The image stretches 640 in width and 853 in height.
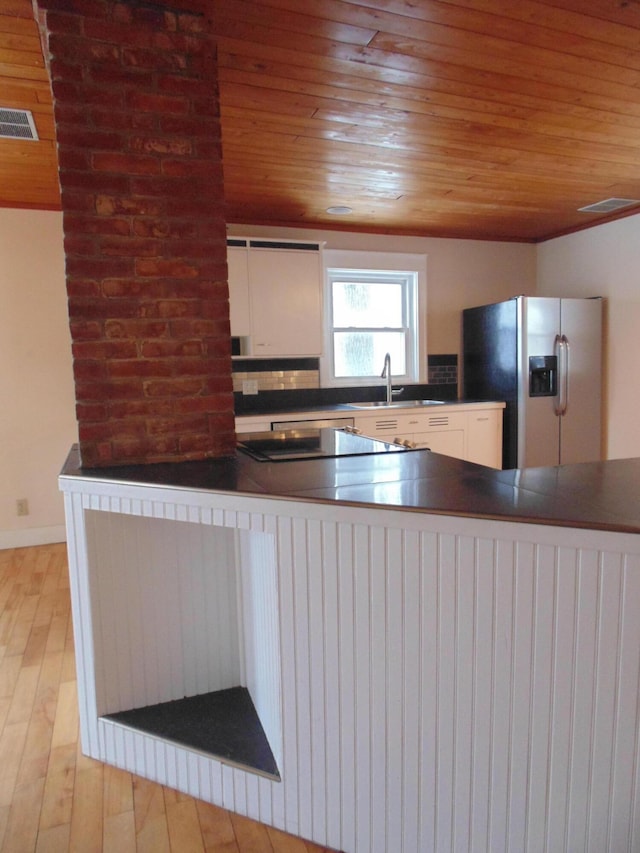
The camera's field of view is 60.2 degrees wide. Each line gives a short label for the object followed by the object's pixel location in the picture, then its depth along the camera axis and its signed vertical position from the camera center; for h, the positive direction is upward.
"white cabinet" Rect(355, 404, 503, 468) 4.07 -0.49
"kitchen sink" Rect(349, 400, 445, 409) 4.28 -0.30
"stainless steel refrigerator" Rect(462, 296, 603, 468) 4.21 -0.09
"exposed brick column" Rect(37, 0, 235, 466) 1.62 +0.46
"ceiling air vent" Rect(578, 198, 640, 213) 3.99 +1.16
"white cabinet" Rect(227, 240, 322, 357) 3.96 +0.52
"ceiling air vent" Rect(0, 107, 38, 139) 2.44 +1.14
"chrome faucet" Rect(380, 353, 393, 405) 4.54 -0.04
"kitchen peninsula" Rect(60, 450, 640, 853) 1.12 -0.62
